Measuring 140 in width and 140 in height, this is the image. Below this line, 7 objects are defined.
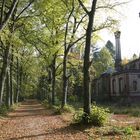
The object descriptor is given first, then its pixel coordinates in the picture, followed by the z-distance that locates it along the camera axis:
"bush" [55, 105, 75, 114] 11.72
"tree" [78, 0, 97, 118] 7.56
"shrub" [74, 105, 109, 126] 7.09
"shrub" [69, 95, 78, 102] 25.77
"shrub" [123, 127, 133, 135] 5.85
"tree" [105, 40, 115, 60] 51.93
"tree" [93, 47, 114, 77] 37.69
